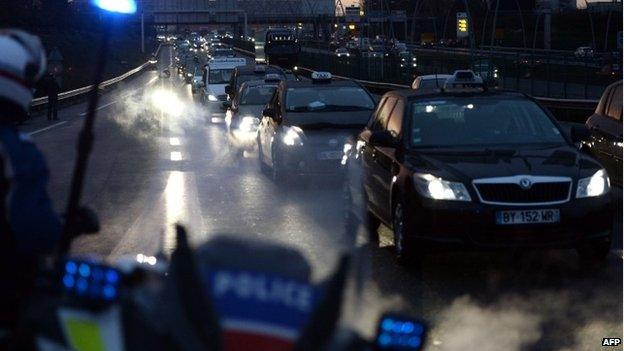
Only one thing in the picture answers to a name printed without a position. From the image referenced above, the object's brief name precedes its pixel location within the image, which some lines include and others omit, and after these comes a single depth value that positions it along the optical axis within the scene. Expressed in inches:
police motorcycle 203.1
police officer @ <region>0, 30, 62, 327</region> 253.4
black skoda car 747.1
